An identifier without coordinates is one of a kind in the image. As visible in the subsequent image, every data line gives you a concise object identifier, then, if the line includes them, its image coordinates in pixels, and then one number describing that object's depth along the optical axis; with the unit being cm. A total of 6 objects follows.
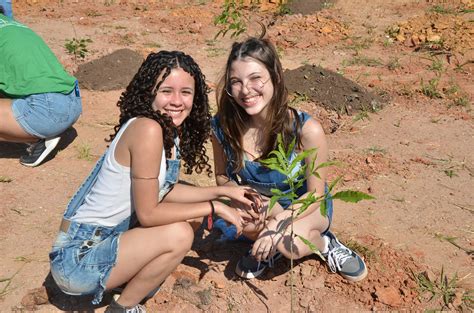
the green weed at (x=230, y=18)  595
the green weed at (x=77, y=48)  557
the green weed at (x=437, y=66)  540
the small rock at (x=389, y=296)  258
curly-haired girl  218
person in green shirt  347
